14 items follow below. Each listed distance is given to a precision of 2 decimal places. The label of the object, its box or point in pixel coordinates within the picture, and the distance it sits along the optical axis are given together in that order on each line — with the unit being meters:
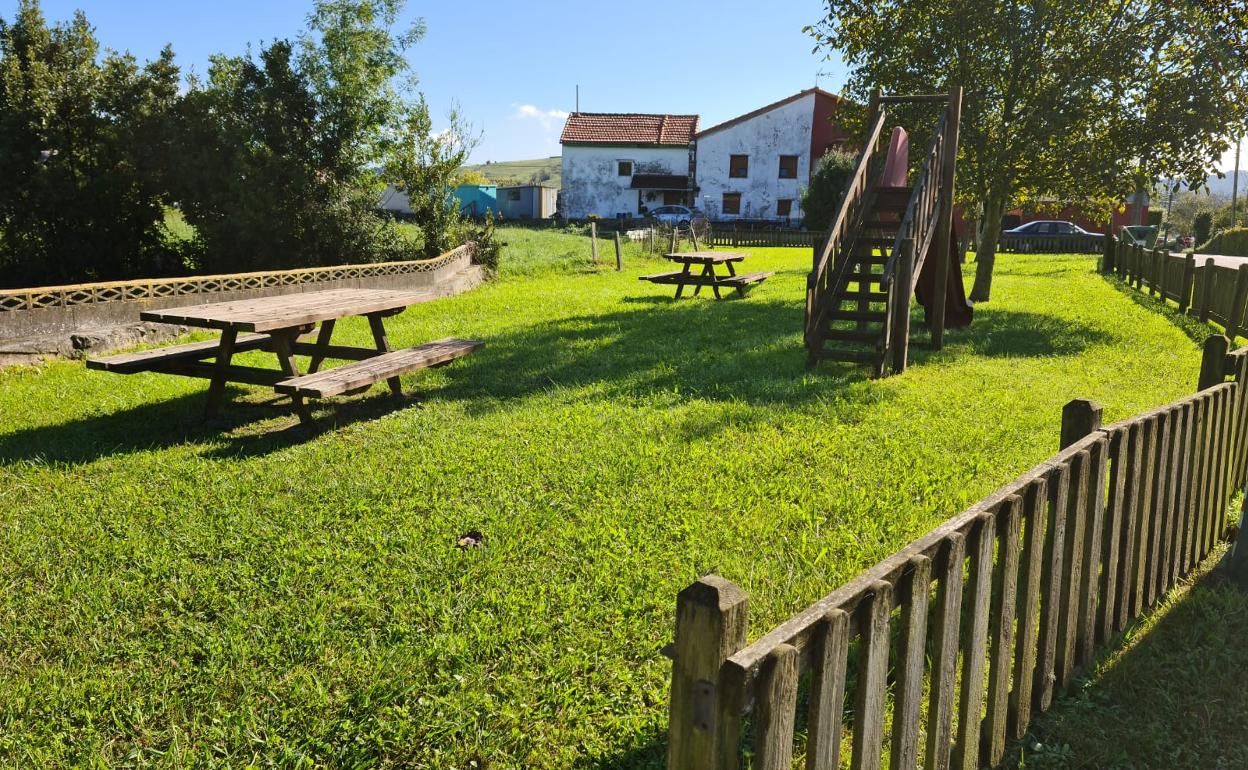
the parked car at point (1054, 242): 33.31
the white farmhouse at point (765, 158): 45.41
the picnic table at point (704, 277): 15.31
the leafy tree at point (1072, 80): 12.27
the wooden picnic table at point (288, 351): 6.23
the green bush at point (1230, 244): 29.90
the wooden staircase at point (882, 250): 8.72
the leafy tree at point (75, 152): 13.38
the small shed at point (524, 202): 55.00
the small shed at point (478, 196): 49.31
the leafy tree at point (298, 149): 15.21
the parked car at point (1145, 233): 30.31
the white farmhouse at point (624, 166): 50.19
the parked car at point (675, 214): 45.15
